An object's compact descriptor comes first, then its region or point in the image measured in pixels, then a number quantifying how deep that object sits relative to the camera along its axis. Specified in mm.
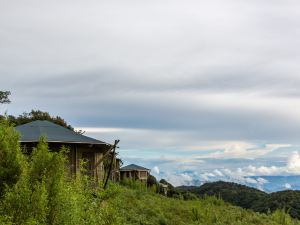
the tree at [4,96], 42844
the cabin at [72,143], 22748
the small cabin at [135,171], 54750
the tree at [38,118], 43025
